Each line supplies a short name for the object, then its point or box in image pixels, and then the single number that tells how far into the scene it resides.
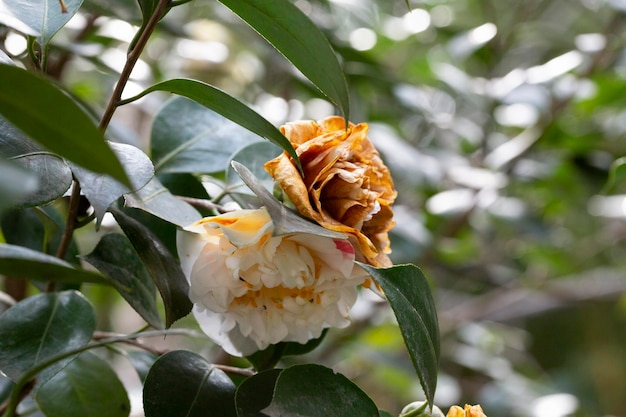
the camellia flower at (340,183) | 0.43
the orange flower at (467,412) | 0.44
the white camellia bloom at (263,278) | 0.43
